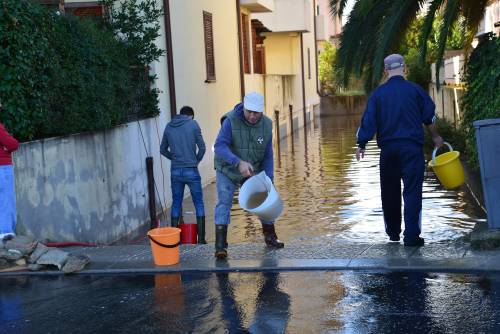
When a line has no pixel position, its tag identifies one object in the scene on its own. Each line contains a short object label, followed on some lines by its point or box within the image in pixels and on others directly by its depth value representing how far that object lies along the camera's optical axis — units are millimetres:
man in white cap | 11308
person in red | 11772
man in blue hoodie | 15922
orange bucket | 11193
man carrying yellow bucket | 11480
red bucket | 14626
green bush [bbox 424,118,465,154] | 24684
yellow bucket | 12223
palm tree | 16380
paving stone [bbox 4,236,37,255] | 11505
